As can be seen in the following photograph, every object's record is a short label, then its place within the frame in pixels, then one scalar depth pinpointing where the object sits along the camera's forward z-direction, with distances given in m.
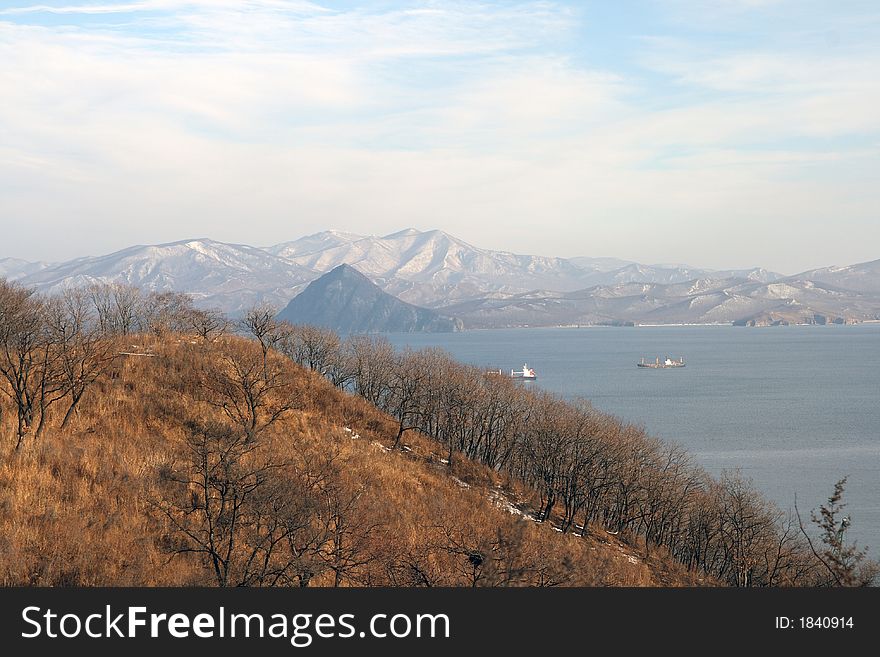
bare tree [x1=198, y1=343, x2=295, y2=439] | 47.41
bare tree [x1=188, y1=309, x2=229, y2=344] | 62.34
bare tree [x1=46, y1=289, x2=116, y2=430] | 40.16
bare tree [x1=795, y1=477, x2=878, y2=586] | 15.45
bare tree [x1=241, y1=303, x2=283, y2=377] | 53.88
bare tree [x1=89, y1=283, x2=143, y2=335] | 74.68
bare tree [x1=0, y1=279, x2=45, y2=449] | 37.12
